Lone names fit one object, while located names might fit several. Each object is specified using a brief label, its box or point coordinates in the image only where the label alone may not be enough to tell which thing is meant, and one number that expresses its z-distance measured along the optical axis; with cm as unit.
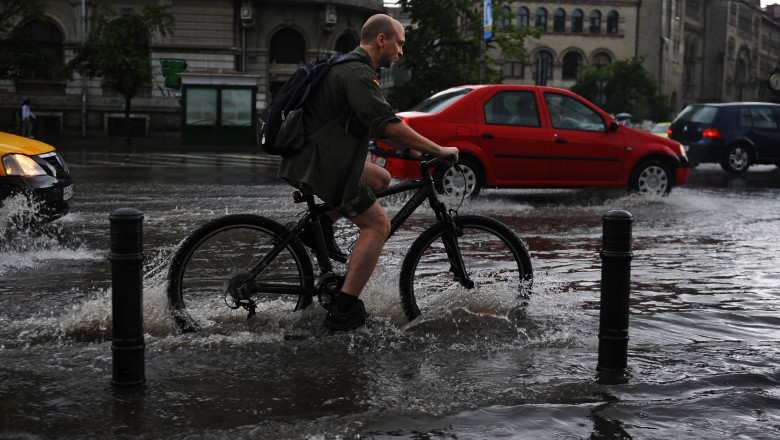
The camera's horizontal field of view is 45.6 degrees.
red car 1226
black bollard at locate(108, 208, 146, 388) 386
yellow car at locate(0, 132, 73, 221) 830
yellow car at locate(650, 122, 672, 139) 3326
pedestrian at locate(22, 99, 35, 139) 3347
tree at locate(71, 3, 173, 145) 3434
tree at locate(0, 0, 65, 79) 3272
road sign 3153
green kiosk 3350
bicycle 485
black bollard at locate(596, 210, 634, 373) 414
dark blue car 2117
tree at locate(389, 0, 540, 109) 3634
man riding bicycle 457
